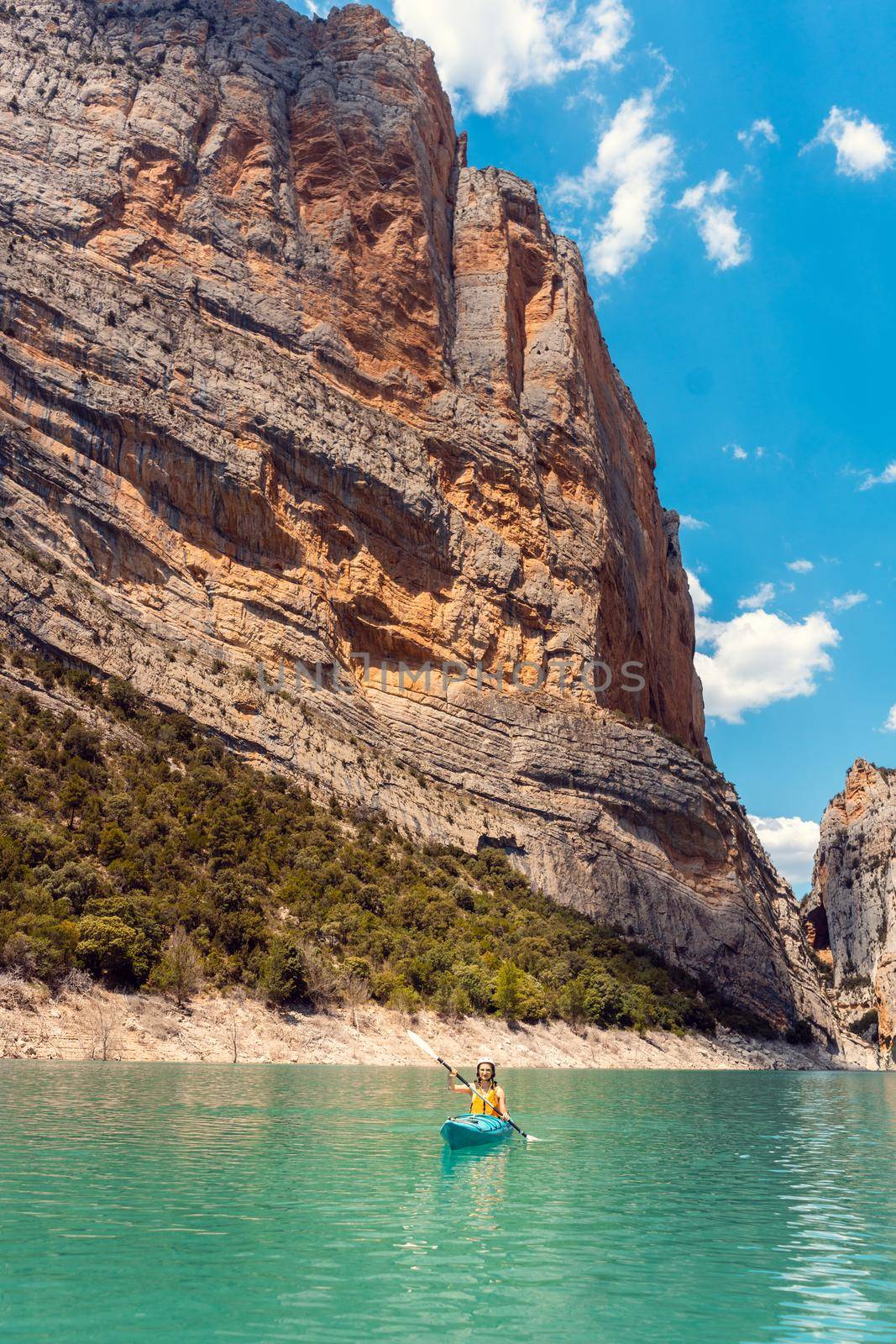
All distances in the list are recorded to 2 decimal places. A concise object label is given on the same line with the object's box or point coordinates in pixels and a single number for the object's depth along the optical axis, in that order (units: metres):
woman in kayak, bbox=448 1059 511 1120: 17.86
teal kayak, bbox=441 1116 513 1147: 15.91
